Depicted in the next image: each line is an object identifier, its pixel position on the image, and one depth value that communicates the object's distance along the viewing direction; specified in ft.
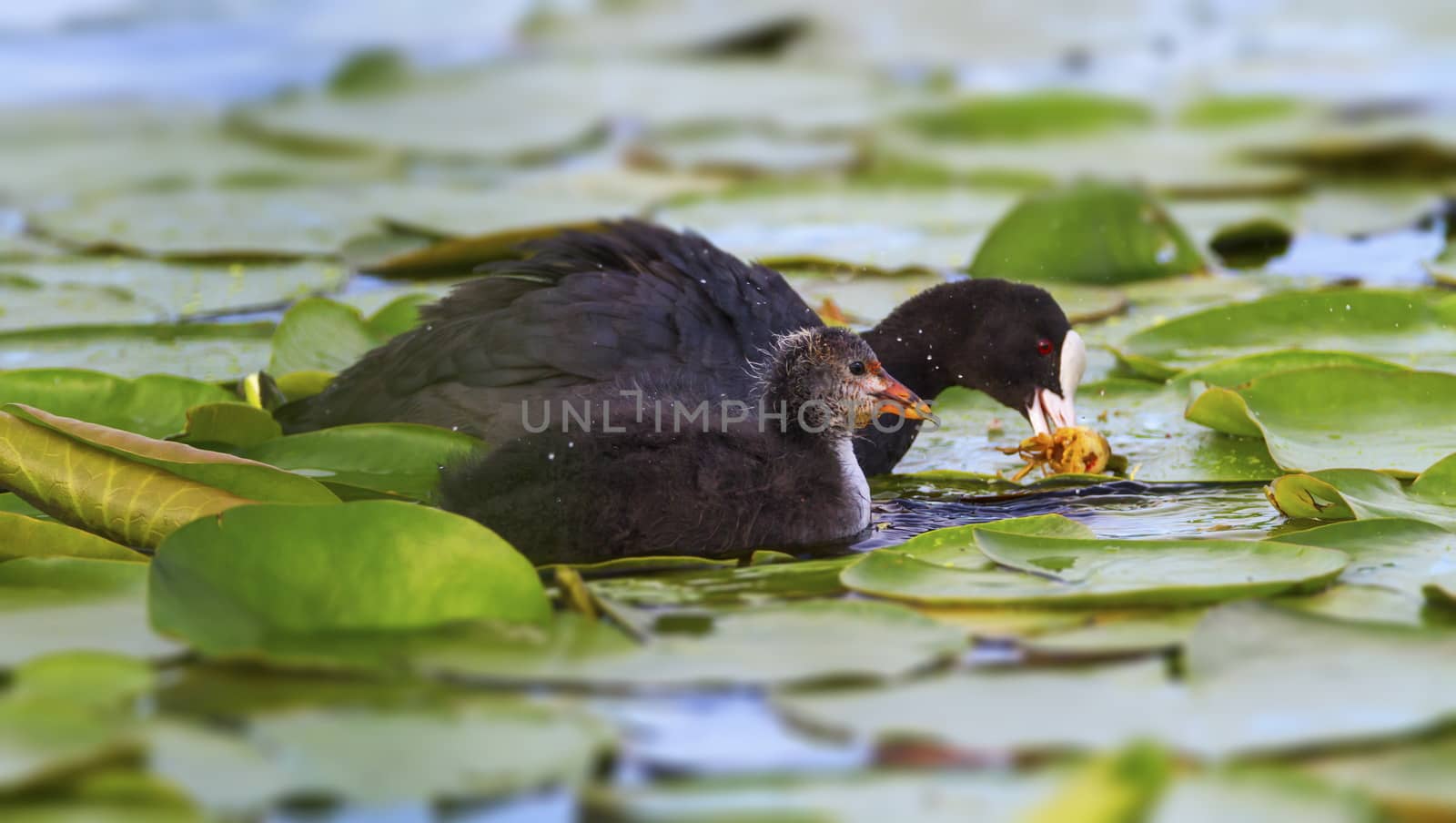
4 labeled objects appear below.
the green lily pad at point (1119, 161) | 40.04
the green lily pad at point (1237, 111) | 49.08
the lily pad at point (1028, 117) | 48.32
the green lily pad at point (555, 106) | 45.06
